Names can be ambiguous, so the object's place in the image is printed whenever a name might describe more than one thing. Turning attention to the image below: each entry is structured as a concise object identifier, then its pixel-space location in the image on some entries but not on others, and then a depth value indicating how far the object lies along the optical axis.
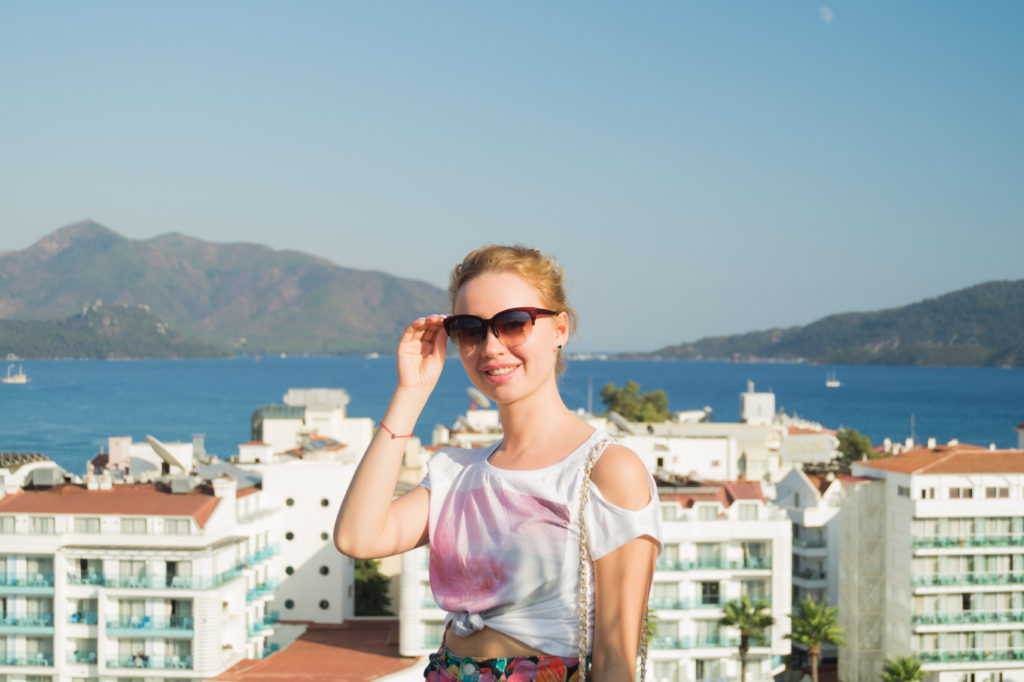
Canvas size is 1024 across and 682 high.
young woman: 3.88
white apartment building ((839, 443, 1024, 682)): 41.22
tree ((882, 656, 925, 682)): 37.88
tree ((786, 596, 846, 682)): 37.69
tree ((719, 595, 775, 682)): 38.09
